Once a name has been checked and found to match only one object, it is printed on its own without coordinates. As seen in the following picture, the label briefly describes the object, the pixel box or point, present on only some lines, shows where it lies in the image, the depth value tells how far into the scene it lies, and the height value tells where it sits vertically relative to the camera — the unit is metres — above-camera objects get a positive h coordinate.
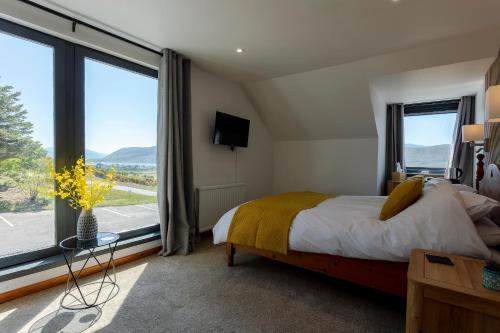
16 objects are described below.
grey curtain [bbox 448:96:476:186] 4.55 +0.33
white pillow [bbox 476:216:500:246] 1.71 -0.46
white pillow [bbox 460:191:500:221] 1.77 -0.29
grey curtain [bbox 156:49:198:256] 3.06 +0.07
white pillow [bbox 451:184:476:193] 2.61 -0.25
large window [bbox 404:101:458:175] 4.98 +0.59
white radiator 3.66 -0.59
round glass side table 1.97 -1.12
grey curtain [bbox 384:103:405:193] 5.21 +0.49
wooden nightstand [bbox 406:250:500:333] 1.07 -0.61
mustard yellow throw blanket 2.29 -0.57
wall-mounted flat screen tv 3.84 +0.51
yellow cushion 2.03 -0.28
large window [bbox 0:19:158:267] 2.18 +0.31
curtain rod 2.19 +1.35
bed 1.65 -0.54
